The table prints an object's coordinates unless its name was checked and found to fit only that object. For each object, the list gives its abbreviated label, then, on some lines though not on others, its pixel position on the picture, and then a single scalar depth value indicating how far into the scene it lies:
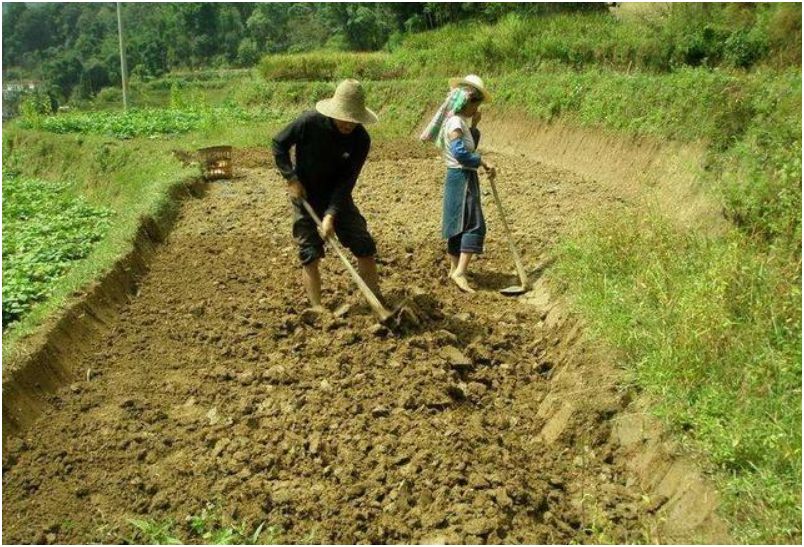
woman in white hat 5.72
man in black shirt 4.86
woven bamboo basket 10.60
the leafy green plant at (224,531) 3.13
